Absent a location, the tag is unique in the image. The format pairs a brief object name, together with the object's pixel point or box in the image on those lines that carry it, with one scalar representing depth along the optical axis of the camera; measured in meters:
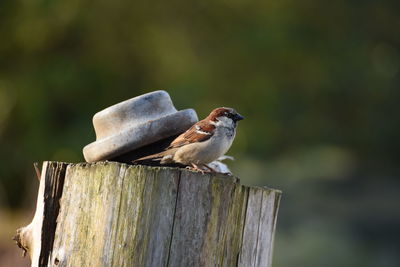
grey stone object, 5.70
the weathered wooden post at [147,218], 4.87
